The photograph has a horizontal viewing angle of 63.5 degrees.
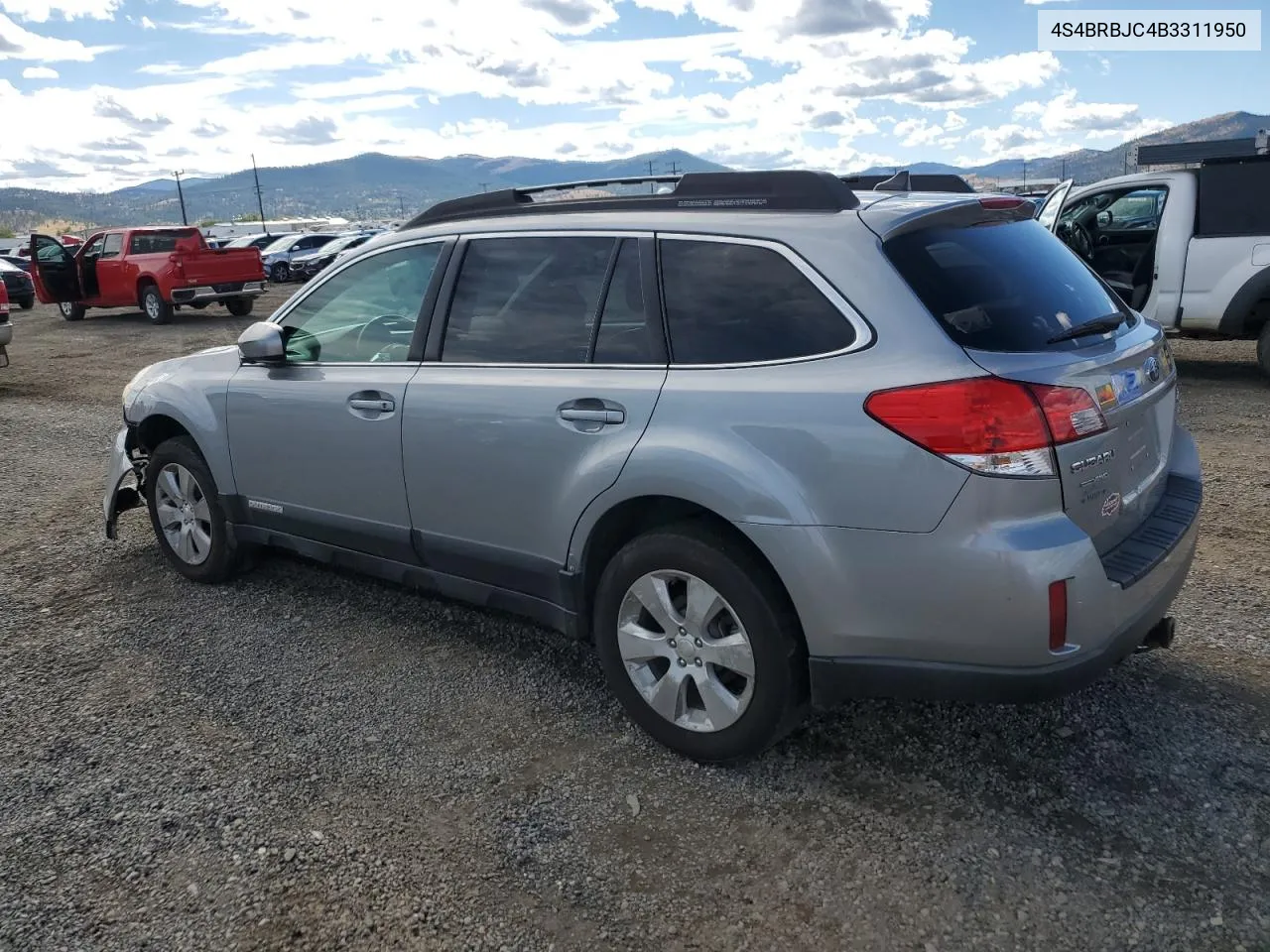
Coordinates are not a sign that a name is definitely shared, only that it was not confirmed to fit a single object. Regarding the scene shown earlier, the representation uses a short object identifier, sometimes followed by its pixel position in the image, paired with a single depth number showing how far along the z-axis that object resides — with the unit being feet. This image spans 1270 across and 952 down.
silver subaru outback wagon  8.62
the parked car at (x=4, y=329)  38.52
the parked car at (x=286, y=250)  105.70
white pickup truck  28.73
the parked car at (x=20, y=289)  77.92
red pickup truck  61.21
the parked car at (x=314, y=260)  104.85
